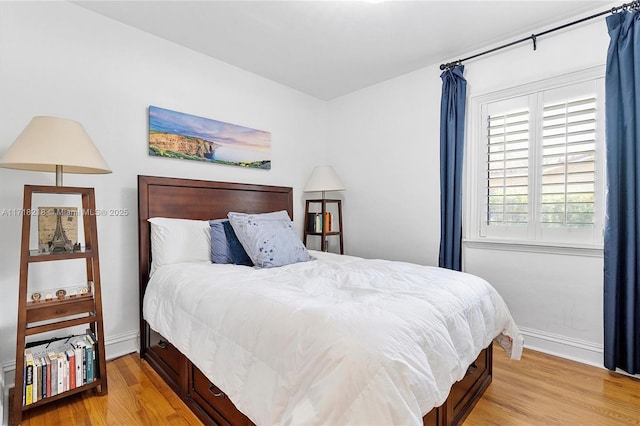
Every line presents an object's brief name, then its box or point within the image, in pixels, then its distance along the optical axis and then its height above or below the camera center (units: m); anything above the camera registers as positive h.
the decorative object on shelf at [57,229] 1.75 -0.11
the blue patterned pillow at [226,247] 2.33 -0.29
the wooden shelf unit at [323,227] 3.43 -0.21
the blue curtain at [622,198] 1.96 +0.05
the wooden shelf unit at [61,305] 1.57 -0.53
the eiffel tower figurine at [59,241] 1.76 -0.18
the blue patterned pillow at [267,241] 2.23 -0.24
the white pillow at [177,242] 2.20 -0.24
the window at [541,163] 2.23 +0.35
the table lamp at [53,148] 1.56 +0.33
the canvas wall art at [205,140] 2.52 +0.64
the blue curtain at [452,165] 2.76 +0.39
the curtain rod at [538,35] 2.01 +1.33
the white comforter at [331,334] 0.93 -0.50
